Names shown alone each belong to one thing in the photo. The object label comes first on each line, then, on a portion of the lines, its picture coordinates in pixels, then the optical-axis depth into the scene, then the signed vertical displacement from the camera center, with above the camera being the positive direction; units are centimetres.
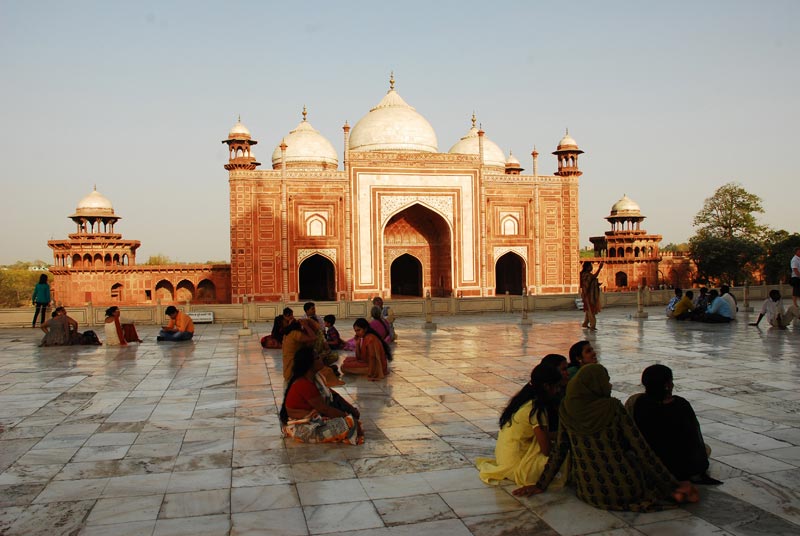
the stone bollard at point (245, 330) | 1430 -95
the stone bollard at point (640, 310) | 1633 -79
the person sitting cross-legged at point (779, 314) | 1284 -74
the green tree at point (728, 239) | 3397 +201
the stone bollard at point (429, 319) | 1564 -86
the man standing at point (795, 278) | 1262 -5
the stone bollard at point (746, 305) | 1667 -72
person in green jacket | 1512 -12
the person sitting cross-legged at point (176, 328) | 1305 -80
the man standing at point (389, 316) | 1166 -58
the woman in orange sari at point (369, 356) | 847 -92
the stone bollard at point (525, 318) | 1616 -91
